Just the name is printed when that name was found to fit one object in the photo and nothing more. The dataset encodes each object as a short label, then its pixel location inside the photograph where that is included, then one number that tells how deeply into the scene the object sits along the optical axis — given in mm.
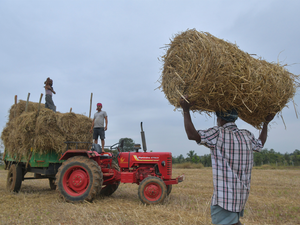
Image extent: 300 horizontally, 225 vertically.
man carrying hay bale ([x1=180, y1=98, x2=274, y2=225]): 2025
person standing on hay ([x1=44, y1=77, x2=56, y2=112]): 7324
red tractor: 5719
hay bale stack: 6285
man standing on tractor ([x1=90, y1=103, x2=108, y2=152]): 7102
